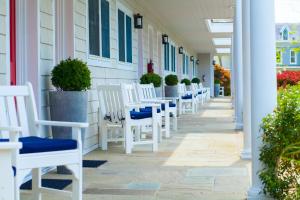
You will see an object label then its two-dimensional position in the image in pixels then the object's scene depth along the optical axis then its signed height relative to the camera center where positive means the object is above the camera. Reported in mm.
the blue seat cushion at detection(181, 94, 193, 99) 13203 +33
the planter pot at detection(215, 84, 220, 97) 29938 +413
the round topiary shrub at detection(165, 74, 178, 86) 12492 +424
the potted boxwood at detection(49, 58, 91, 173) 4930 +41
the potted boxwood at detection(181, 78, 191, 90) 16328 +458
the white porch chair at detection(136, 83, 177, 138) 7809 -50
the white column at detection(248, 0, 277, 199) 3498 +215
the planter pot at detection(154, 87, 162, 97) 10188 +130
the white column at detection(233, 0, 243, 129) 8632 +476
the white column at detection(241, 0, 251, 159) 5441 +94
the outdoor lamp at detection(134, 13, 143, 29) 9633 +1430
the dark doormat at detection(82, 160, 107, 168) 5348 -699
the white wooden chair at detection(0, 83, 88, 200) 2987 -282
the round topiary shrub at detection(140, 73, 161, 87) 9812 +356
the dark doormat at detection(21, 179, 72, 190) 4340 -737
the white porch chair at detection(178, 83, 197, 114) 12586 -41
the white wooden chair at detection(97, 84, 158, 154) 6309 -218
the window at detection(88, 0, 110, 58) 6866 +993
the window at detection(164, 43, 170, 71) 14578 +1214
